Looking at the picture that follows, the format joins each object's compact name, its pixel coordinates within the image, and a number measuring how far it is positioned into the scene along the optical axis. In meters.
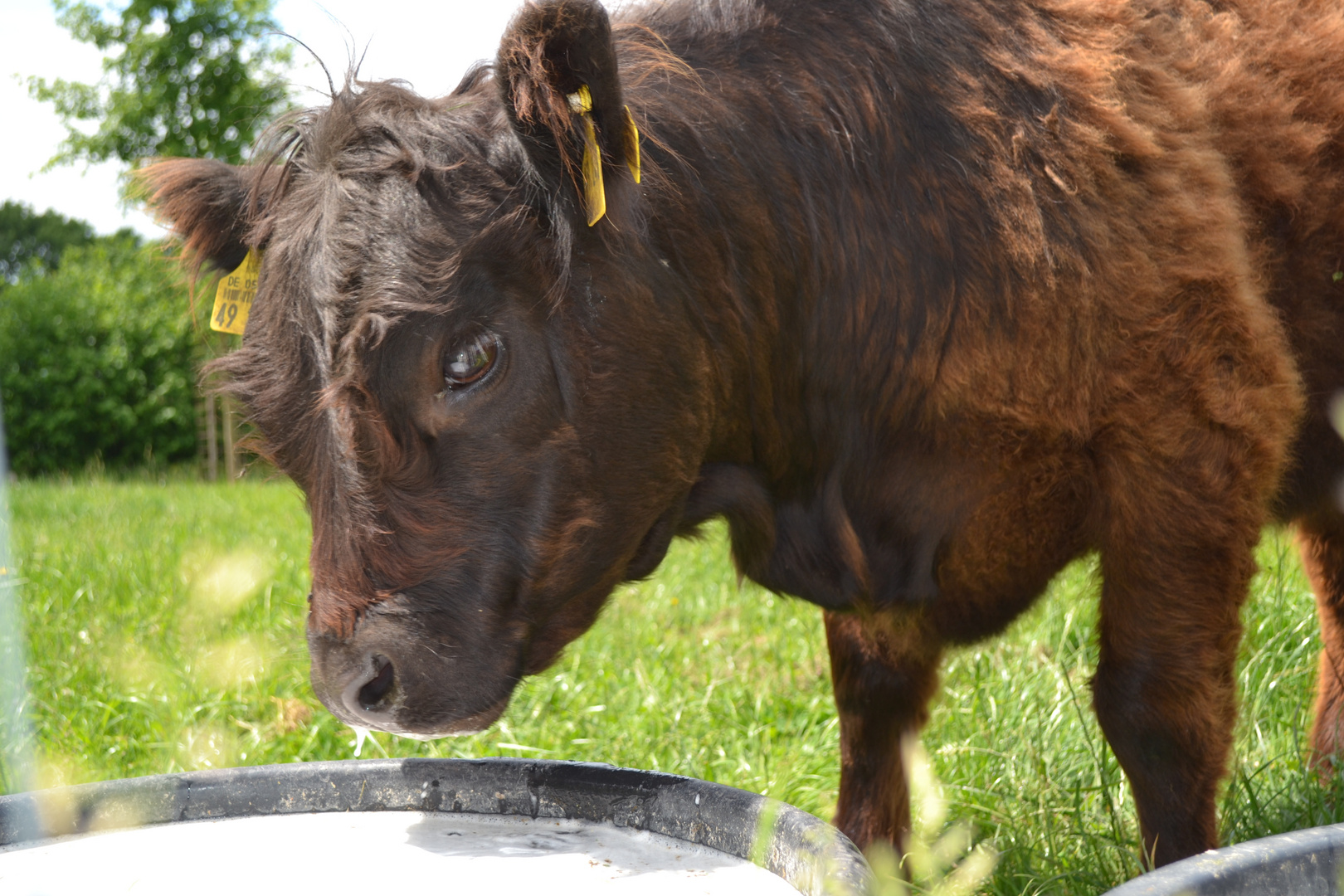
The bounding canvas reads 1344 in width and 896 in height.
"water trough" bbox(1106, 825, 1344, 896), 1.24
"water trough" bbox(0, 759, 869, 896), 1.44
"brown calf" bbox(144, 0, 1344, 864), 1.50
